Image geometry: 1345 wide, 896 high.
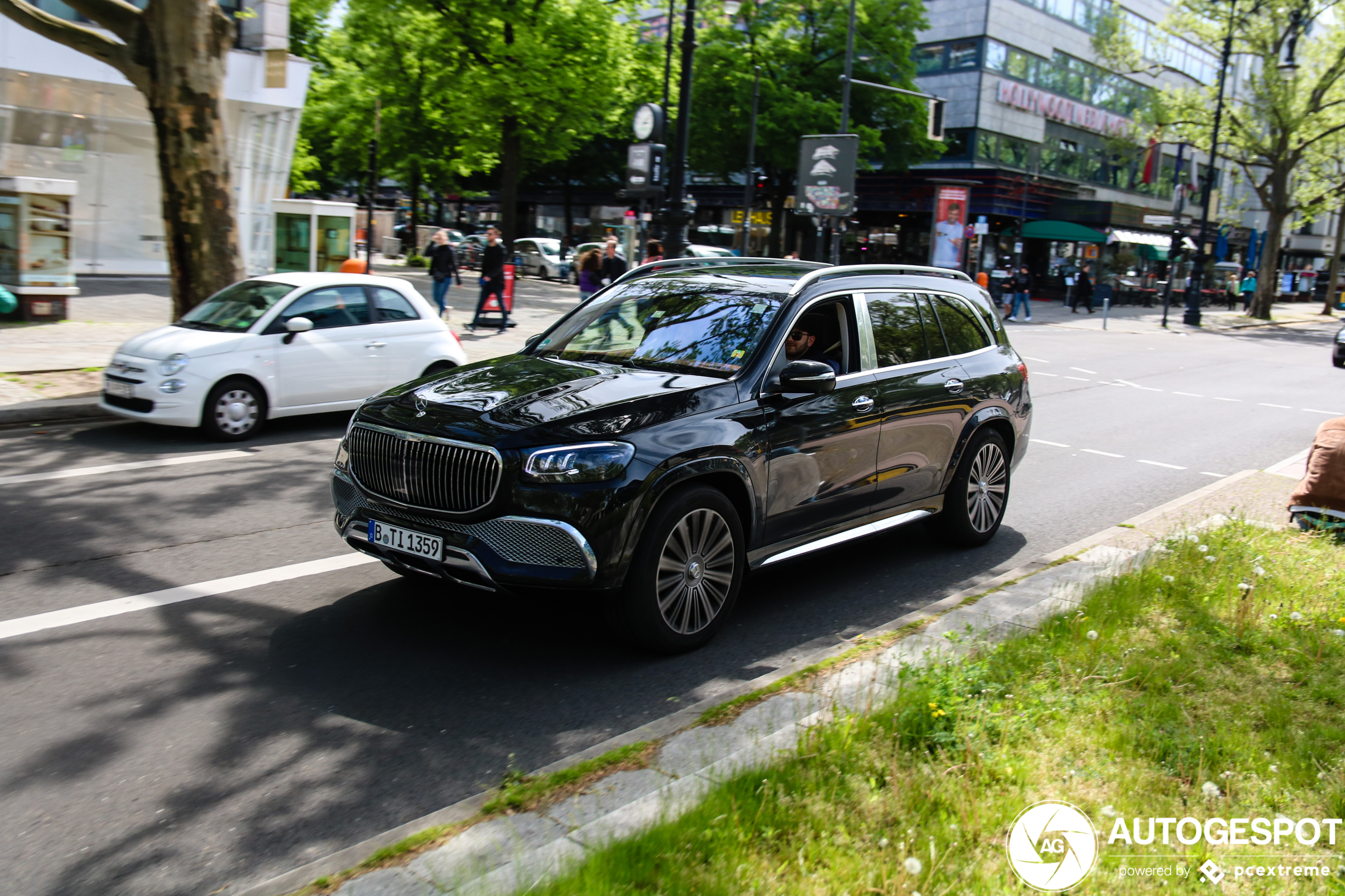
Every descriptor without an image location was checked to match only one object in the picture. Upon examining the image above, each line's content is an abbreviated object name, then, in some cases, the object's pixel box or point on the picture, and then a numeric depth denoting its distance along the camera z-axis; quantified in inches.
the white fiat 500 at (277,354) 376.2
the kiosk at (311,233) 912.3
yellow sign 2087.8
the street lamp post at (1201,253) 1494.8
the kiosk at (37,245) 618.8
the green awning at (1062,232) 1964.8
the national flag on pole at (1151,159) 1711.4
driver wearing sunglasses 233.5
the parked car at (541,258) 1503.4
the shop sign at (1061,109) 1943.9
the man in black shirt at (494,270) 780.6
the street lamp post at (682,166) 664.4
